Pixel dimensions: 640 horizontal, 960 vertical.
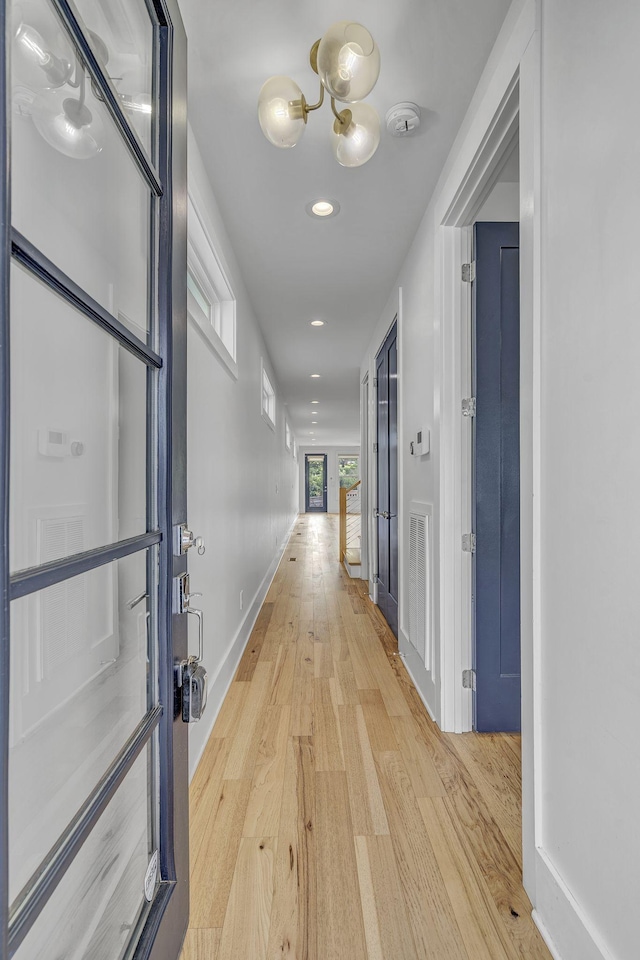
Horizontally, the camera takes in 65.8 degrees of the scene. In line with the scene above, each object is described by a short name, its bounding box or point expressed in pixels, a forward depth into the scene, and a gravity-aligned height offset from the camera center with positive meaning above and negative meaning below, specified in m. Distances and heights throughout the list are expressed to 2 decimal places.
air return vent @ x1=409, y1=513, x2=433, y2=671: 2.36 -0.54
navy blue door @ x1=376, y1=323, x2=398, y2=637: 3.51 +0.03
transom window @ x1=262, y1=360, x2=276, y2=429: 5.02 +0.93
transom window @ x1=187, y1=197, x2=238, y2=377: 1.99 +0.98
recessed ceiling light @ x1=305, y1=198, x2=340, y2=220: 2.37 +1.33
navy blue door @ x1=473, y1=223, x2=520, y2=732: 2.08 +0.04
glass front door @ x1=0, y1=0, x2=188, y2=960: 0.54 +0.00
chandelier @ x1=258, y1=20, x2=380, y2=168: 1.18 +1.05
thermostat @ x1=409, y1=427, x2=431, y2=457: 2.38 +0.19
